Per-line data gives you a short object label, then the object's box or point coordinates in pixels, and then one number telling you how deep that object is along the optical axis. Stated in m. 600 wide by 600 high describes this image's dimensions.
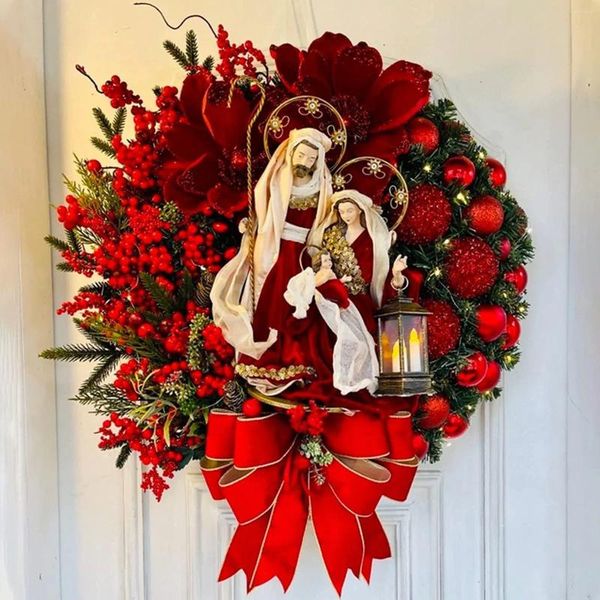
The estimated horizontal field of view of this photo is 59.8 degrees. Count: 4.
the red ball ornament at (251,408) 0.84
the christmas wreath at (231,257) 0.86
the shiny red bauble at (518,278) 0.99
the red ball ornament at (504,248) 0.97
